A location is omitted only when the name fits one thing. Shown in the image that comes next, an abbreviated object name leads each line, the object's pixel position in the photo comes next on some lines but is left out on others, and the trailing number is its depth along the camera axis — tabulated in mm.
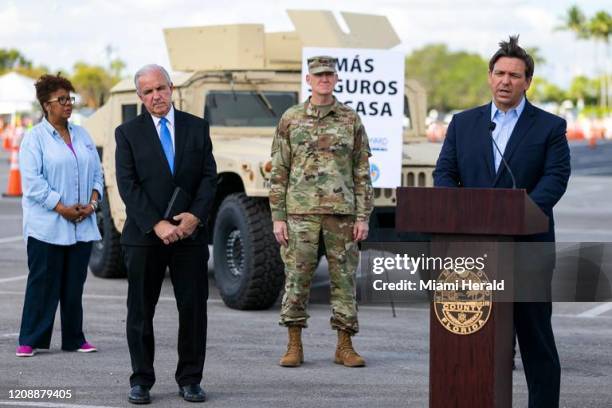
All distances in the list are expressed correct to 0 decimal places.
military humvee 16434
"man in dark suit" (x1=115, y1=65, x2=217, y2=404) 10789
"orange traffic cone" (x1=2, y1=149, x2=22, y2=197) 37352
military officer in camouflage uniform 12735
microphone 8518
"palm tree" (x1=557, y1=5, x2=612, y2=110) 193063
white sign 16807
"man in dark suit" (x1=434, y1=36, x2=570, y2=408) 8651
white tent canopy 67664
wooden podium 7609
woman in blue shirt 13133
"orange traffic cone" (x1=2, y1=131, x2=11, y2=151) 76965
